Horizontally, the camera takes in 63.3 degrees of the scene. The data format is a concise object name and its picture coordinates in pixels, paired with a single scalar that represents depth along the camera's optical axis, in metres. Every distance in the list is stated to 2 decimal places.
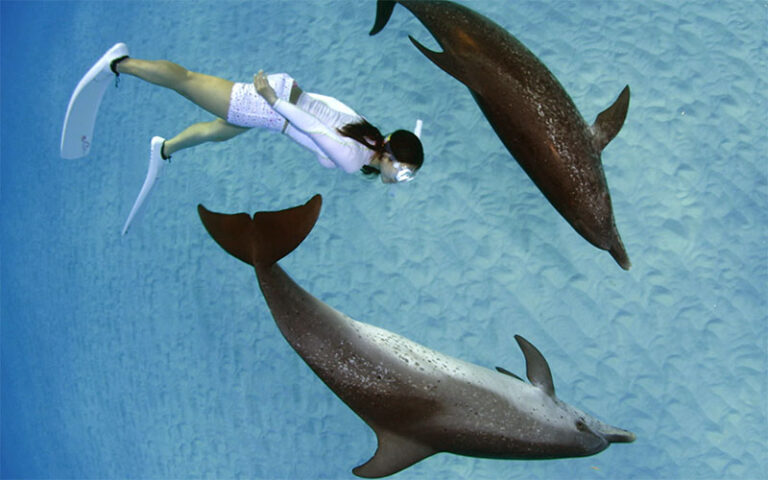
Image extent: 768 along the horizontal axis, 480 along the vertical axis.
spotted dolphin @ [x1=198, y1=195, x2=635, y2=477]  3.09
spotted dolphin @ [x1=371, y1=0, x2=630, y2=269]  3.44
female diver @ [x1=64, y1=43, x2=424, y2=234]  3.47
